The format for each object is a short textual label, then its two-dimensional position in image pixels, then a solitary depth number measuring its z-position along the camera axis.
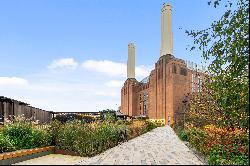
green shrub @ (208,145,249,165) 4.85
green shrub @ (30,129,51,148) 6.43
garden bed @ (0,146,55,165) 4.83
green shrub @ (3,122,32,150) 6.18
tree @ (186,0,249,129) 4.52
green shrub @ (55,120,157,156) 6.36
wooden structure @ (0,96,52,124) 10.27
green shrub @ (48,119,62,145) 6.75
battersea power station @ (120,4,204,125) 35.69
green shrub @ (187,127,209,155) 6.61
